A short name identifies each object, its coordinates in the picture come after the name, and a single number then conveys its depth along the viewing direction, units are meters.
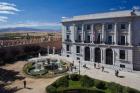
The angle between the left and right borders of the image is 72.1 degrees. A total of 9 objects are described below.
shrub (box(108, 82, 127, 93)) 15.59
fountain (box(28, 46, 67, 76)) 23.24
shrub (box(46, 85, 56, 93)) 16.74
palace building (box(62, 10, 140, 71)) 22.88
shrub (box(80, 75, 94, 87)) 18.09
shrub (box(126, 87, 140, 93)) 16.11
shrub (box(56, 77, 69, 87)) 18.26
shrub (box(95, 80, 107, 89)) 17.76
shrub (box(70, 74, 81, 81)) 20.41
